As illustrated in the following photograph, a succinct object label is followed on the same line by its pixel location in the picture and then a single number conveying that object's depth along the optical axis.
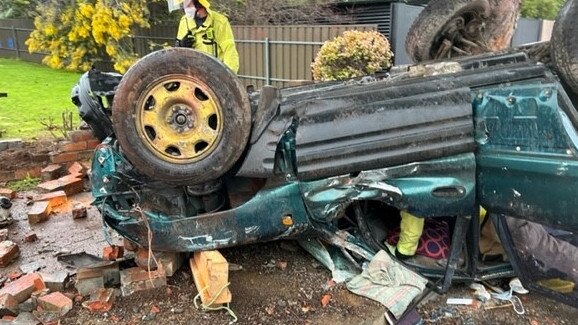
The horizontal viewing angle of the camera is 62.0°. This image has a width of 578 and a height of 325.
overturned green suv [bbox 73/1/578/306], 2.46
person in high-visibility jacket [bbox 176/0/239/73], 4.46
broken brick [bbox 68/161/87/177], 5.20
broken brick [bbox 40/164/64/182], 5.23
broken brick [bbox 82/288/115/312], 2.66
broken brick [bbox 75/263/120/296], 2.83
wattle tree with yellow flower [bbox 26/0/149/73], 8.35
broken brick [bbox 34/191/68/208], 4.55
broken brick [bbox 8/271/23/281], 3.25
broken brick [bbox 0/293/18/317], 2.71
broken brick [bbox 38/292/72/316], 2.66
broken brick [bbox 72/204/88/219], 4.28
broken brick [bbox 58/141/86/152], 5.48
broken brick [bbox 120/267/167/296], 2.76
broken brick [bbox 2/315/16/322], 2.68
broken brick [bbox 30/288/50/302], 2.76
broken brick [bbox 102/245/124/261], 3.12
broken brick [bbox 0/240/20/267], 3.45
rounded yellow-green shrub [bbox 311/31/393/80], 7.22
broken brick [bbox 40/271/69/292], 2.91
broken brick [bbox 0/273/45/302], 2.78
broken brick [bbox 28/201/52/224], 4.19
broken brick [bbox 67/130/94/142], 5.50
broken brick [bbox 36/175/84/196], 4.86
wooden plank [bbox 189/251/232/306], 2.59
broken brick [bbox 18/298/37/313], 2.75
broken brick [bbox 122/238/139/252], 3.21
